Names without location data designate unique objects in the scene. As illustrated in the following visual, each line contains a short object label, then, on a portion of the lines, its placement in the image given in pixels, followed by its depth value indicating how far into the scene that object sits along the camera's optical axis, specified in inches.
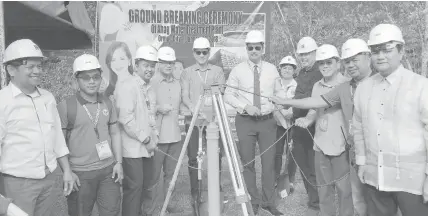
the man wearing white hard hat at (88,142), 156.7
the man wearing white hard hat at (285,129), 243.6
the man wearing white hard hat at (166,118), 219.9
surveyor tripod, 126.9
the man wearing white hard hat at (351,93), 166.1
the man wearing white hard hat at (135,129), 183.5
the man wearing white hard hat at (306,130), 214.1
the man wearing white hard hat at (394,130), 126.4
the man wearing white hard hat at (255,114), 221.6
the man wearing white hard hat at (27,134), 133.3
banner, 350.9
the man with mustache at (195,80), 237.8
